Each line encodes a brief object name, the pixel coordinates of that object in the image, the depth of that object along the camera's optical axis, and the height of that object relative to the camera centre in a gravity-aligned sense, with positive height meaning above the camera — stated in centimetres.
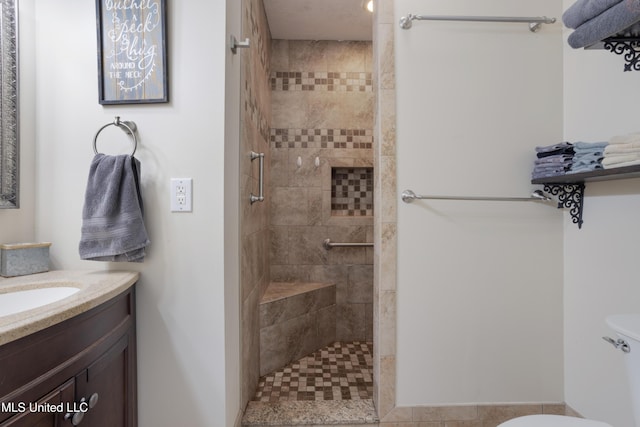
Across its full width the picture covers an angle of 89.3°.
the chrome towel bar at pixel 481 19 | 157 +93
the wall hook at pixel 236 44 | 141 +74
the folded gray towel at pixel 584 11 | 92 +60
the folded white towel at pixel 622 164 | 109 +16
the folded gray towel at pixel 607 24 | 85 +53
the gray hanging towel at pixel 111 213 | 116 -1
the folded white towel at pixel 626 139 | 109 +25
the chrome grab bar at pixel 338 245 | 284 -31
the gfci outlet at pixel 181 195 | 127 +6
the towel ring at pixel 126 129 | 124 +32
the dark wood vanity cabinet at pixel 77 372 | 72 -43
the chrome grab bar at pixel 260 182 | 179 +15
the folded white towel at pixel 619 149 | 110 +21
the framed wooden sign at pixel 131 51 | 126 +62
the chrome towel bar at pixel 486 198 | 156 +6
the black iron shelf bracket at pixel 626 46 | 100 +51
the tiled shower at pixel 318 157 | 286 +47
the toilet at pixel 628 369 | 95 -48
